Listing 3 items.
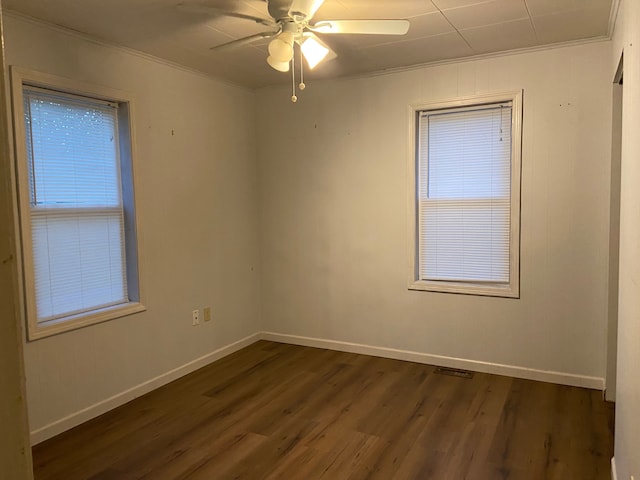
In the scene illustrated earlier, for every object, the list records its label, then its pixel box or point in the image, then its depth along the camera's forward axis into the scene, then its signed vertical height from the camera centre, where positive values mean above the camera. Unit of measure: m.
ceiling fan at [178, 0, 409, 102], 2.35 +0.94
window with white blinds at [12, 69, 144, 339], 2.73 +0.07
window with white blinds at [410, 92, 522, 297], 3.58 +0.08
